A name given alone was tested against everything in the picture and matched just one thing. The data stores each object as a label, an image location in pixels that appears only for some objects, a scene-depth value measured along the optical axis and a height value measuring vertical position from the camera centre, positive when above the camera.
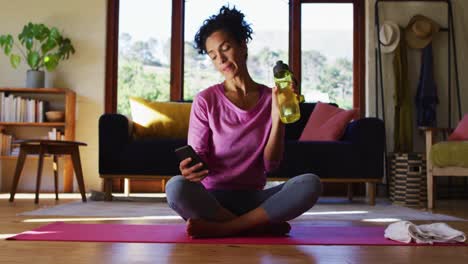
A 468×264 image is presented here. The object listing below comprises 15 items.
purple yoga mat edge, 2.04 -0.27
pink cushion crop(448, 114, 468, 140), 4.54 +0.20
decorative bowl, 5.53 +0.36
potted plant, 5.46 +0.95
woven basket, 4.60 -0.16
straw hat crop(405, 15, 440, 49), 5.57 +1.15
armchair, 4.17 +0.00
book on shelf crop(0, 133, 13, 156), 5.53 +0.10
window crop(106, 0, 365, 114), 5.92 +1.06
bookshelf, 5.50 +0.30
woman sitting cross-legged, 2.07 +0.01
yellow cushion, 4.74 +0.29
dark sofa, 4.45 +0.01
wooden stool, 4.34 +0.04
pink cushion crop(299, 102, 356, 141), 4.70 +0.27
